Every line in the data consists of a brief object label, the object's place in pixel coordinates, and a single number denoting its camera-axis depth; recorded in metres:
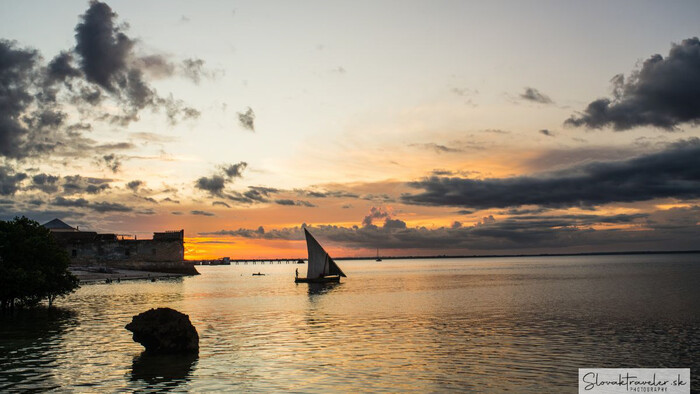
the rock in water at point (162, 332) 31.59
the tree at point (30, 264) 52.25
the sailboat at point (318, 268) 114.69
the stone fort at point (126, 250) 150.38
